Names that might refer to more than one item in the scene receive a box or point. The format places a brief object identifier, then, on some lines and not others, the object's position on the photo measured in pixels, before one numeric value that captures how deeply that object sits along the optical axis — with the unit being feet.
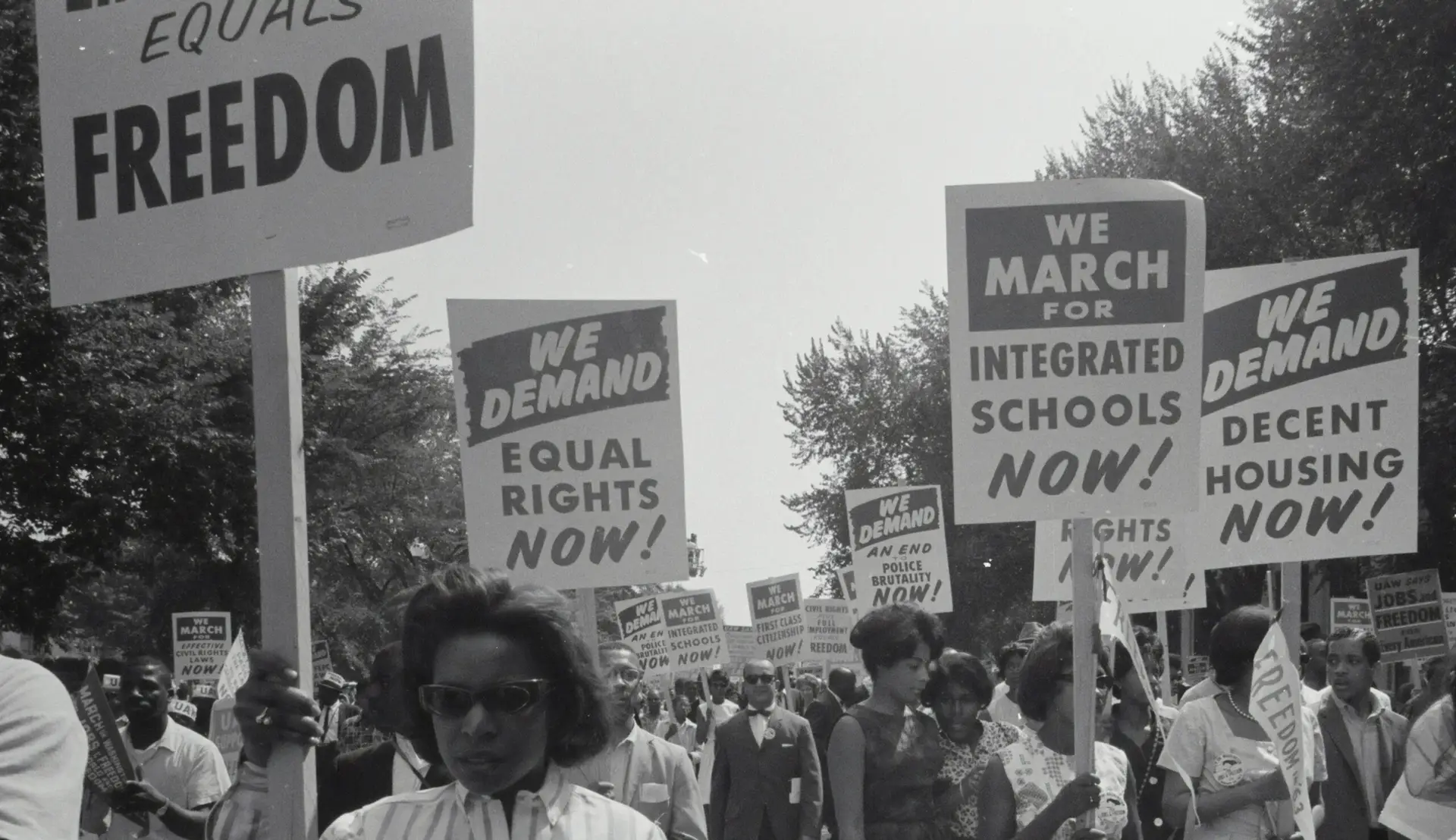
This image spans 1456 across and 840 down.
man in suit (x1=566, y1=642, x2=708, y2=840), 25.00
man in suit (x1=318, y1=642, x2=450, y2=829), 20.45
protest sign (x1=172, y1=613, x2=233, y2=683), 87.45
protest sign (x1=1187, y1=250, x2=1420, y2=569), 31.89
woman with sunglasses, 9.46
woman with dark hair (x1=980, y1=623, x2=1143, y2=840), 19.30
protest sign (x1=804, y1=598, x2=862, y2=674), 87.51
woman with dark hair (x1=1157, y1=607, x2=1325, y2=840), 22.85
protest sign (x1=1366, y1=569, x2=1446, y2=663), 62.28
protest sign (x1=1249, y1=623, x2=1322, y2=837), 23.49
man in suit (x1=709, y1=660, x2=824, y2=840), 36.55
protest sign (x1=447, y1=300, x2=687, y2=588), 30.25
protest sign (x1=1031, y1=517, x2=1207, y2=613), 40.60
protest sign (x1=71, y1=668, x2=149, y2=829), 16.87
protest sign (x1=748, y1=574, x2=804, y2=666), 83.51
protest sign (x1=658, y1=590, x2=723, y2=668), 78.59
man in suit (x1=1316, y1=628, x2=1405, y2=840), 33.17
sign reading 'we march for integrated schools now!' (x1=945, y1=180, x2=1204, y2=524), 23.25
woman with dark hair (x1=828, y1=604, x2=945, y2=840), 23.65
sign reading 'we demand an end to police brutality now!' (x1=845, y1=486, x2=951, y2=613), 59.06
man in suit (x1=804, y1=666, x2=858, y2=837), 41.65
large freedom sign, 13.06
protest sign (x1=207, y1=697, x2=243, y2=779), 35.04
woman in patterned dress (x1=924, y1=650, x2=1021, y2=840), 24.23
